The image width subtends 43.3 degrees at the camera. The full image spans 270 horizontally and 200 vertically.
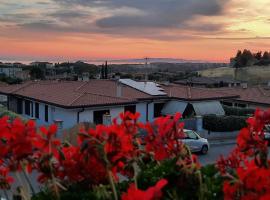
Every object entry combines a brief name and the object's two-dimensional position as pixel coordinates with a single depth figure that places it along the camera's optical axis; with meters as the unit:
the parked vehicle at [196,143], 16.71
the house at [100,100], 20.52
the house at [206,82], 52.63
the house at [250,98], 30.01
